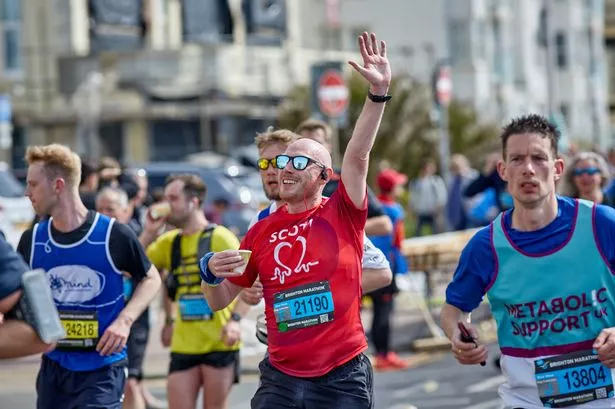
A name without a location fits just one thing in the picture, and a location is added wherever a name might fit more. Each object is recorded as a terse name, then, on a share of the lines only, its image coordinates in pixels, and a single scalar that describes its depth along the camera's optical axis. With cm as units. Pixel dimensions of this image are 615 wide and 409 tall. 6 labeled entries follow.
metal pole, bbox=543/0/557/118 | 3600
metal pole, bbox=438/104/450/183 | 3351
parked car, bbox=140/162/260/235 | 2778
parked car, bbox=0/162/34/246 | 2403
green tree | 4381
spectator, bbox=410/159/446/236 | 3125
